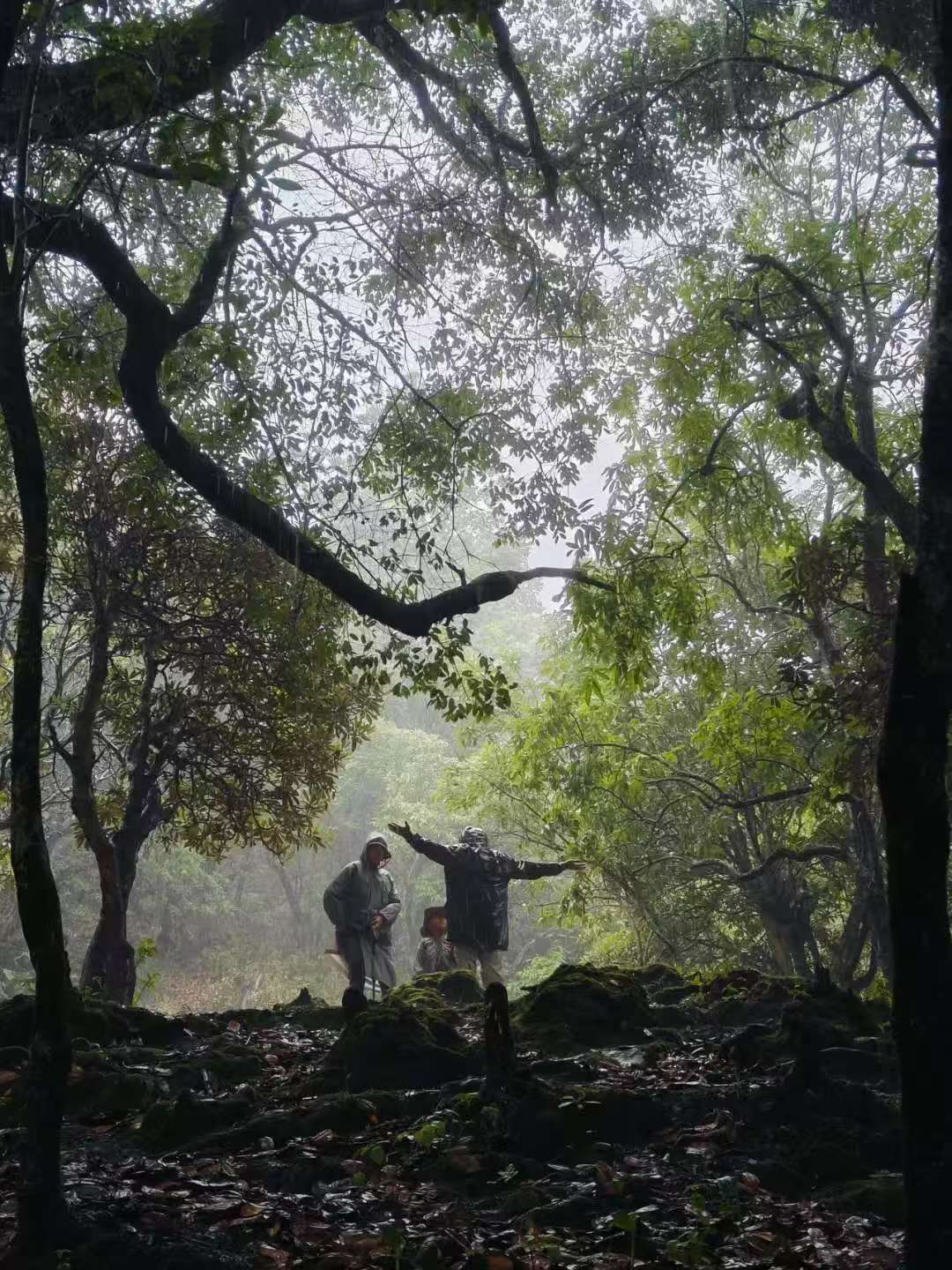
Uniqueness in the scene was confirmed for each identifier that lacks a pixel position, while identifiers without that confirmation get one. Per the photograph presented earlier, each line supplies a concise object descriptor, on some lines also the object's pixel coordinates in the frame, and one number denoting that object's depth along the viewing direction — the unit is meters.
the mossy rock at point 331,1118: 4.93
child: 13.31
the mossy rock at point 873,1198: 4.12
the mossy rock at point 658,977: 8.31
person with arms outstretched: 11.97
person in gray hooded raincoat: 12.98
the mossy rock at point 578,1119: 4.71
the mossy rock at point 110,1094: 5.49
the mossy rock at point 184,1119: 4.98
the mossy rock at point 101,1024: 6.39
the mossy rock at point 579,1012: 6.47
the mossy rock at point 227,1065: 6.02
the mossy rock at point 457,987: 8.91
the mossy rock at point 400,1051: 5.63
